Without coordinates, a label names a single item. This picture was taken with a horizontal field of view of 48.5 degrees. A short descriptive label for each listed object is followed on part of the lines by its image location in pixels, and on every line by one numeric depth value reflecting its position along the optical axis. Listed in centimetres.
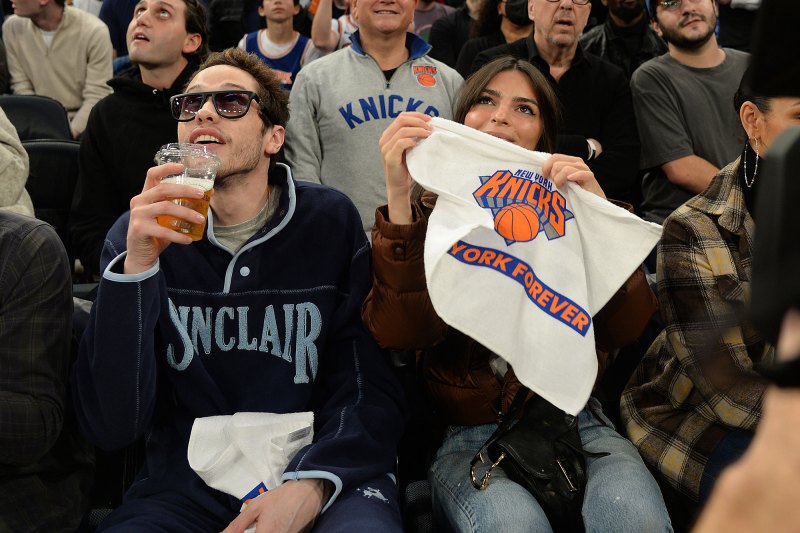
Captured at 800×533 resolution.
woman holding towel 228
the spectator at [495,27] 485
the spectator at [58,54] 599
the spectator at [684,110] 412
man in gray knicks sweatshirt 396
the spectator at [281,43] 570
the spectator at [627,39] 508
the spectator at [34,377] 229
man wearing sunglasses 232
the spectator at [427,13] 695
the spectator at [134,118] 391
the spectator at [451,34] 589
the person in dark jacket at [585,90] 406
